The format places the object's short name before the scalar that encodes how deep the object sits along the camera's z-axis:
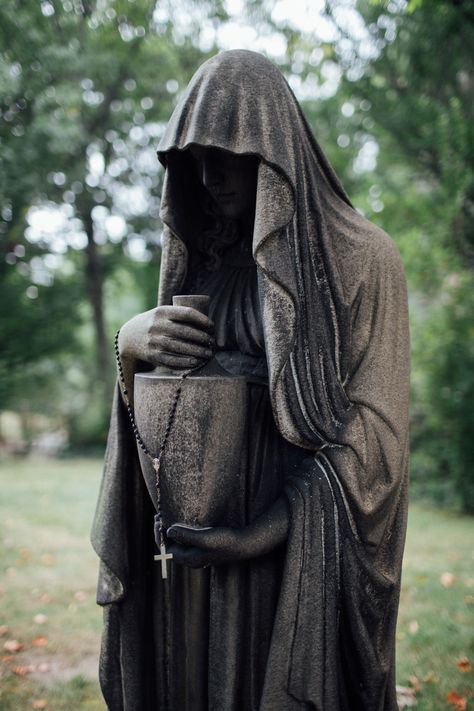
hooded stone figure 1.99
